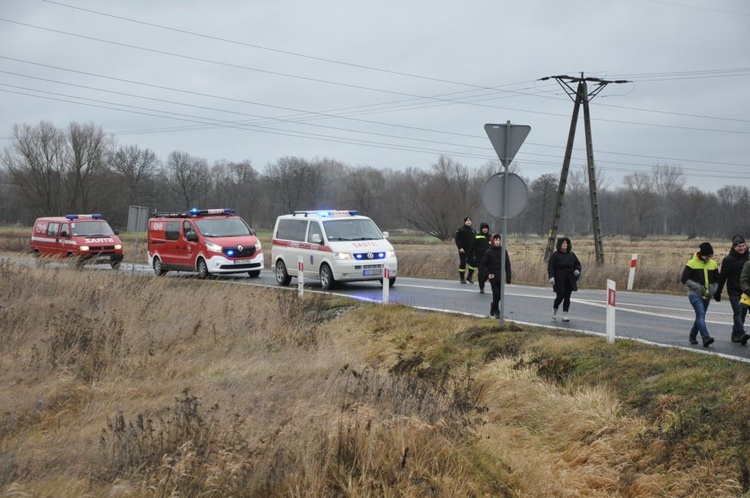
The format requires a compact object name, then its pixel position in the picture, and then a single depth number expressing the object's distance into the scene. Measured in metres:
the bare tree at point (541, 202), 107.38
